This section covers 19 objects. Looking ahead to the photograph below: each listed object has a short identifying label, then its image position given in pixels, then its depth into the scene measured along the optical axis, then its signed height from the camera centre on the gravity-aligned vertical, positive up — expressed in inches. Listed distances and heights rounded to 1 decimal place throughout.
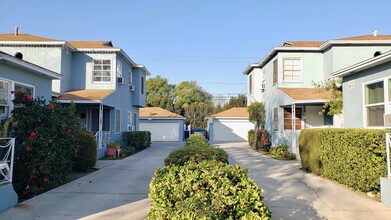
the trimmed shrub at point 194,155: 213.6 -26.7
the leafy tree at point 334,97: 519.8 +47.7
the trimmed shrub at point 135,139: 724.0 -46.2
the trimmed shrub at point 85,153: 394.6 -45.4
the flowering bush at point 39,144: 262.7 -23.0
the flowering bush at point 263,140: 719.1 -46.9
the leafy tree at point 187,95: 1829.5 +187.0
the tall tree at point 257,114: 767.7 +21.5
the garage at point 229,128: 1167.0 -26.4
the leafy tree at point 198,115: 1583.4 +36.6
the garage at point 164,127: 1179.9 -24.2
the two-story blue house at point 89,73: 581.0 +109.0
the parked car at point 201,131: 1266.1 -43.1
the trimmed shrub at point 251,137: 795.4 -45.1
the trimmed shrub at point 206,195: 127.1 -35.4
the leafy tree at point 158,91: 1864.7 +218.9
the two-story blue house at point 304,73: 606.2 +116.0
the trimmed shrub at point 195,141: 354.8 -26.0
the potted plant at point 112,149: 571.1 -57.2
